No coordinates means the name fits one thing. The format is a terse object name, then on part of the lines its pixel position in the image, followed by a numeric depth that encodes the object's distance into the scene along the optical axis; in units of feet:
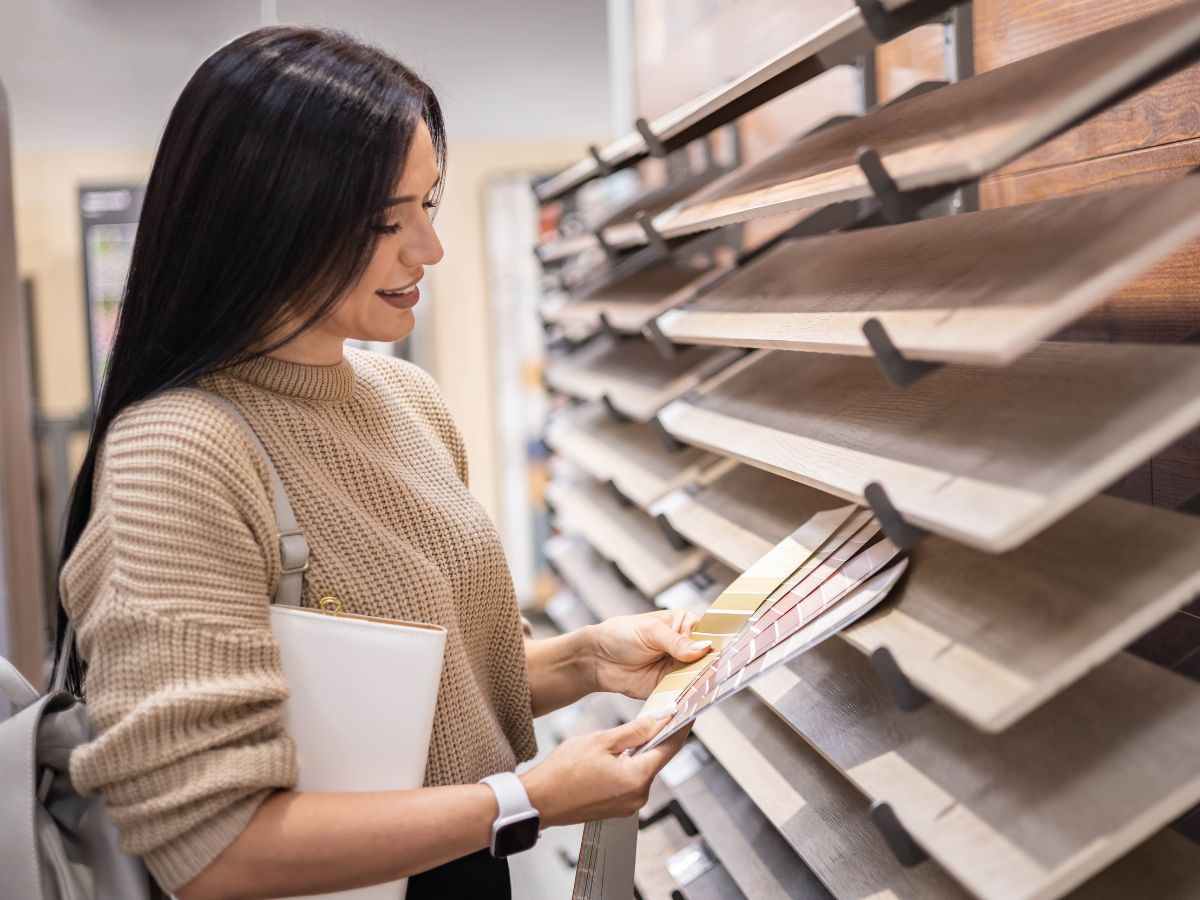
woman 3.27
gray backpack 3.37
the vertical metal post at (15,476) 9.73
